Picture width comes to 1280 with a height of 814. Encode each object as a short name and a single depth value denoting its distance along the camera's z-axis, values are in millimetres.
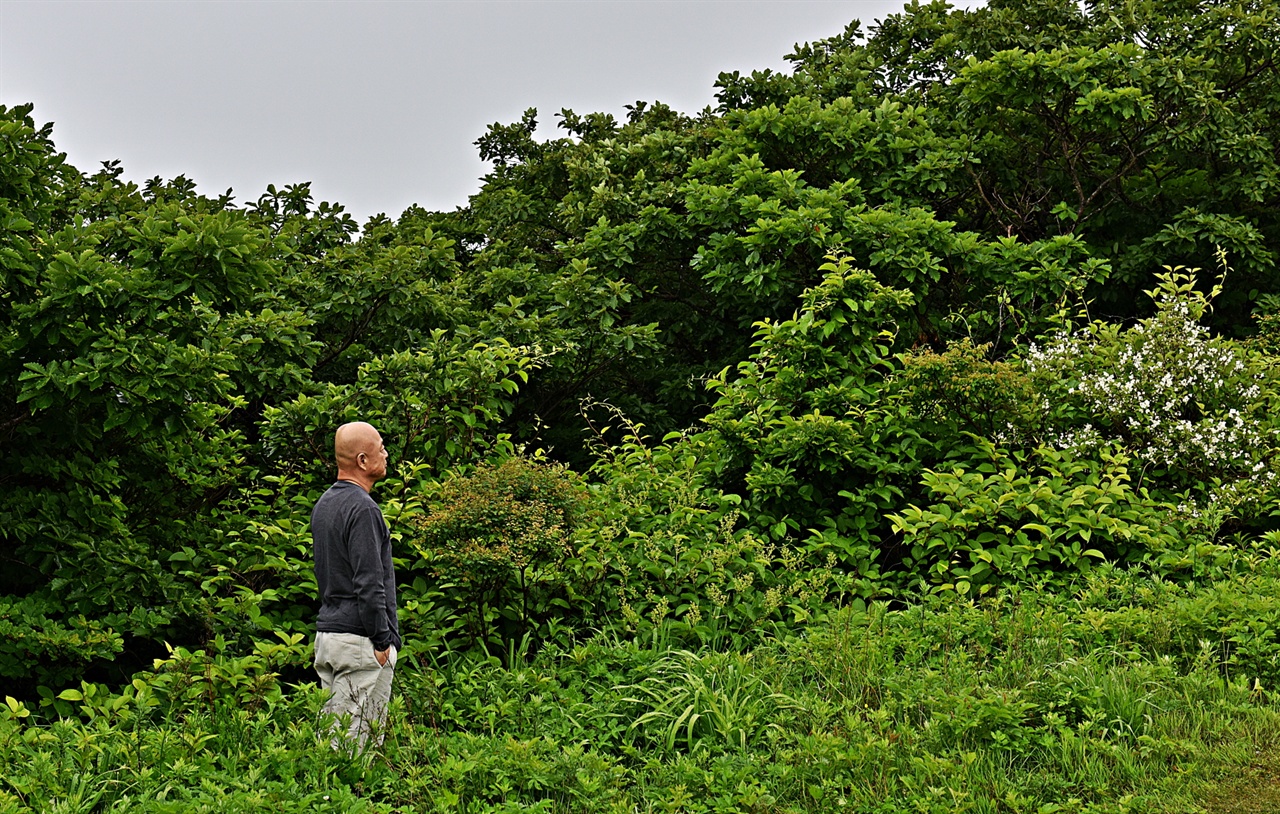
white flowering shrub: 7270
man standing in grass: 4555
